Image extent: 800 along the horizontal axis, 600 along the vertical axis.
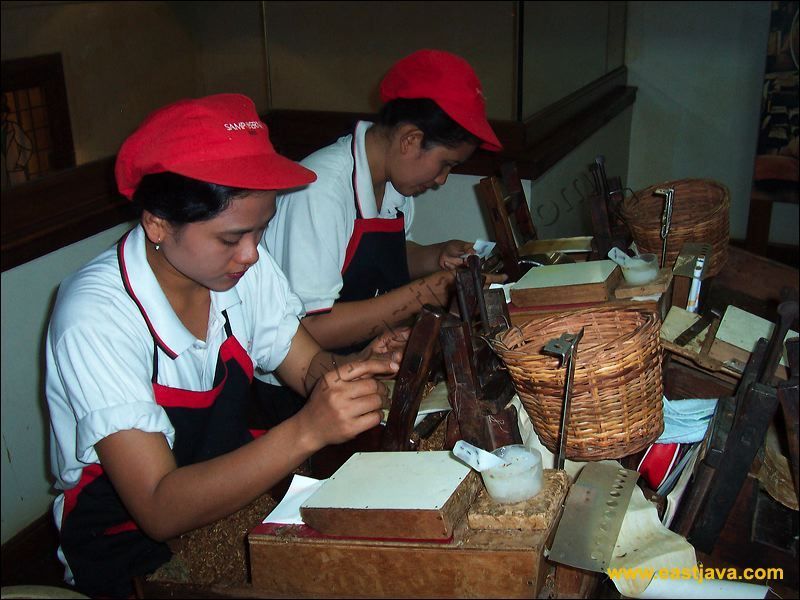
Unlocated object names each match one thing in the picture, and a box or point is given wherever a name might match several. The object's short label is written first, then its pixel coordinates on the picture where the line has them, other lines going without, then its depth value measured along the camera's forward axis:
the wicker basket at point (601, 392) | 1.41
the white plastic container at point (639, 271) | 2.06
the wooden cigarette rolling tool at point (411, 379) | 1.42
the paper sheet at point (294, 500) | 1.32
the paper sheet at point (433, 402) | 1.76
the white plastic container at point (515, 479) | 1.24
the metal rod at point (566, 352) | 1.35
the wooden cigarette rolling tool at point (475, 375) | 1.44
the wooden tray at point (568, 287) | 1.99
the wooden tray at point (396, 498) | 1.19
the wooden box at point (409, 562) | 1.17
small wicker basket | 2.41
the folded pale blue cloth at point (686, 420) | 1.71
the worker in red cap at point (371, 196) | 2.14
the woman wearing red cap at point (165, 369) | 1.37
